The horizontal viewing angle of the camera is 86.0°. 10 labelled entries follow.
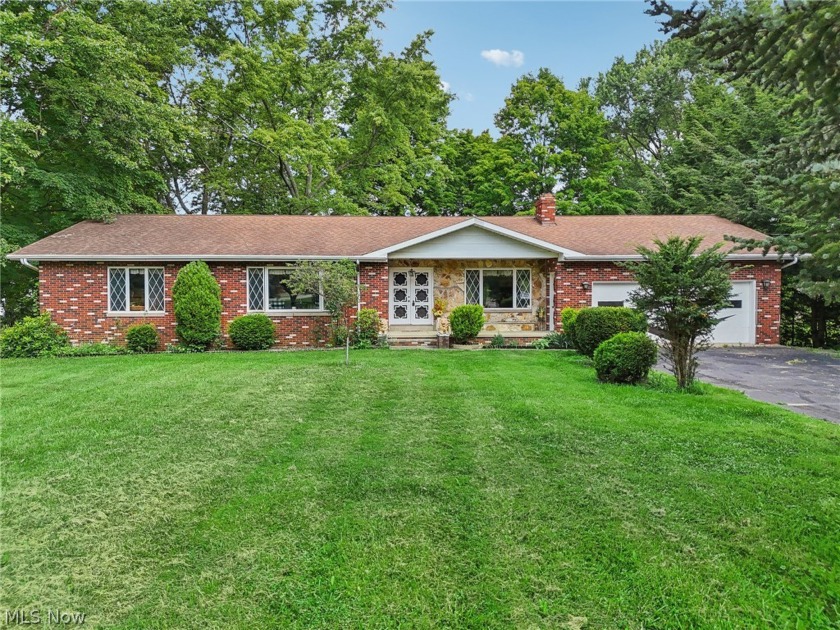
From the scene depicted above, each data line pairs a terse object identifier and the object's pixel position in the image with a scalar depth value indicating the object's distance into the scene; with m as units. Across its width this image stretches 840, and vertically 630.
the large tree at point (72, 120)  12.91
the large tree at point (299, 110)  20.02
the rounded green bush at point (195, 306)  12.13
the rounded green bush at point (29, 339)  11.21
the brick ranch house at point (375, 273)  12.73
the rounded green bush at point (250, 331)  12.41
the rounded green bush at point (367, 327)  12.61
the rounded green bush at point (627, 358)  7.34
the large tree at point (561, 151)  23.70
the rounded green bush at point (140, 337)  12.08
